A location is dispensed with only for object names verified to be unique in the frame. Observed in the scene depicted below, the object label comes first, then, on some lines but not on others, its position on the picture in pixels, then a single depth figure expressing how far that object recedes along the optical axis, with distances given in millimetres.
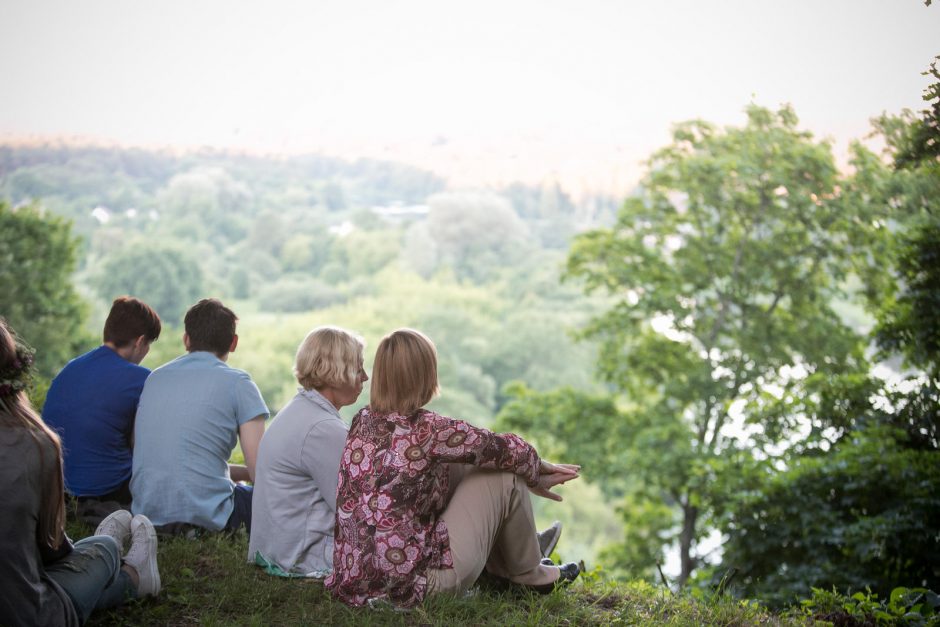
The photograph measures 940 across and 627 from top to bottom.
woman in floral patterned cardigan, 3174
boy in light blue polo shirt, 3914
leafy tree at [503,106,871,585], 12617
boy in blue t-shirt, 4020
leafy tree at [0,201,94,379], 22891
